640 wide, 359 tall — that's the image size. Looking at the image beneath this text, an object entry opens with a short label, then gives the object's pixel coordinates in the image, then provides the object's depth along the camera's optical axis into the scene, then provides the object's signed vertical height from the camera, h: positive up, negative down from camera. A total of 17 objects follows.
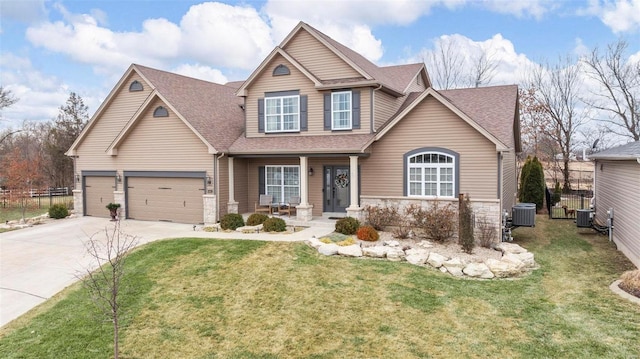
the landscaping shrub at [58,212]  20.64 -1.52
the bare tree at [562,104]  32.97 +5.24
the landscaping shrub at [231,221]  15.75 -1.60
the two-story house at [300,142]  15.24 +1.36
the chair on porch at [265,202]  18.47 -1.08
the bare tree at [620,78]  30.27 +6.60
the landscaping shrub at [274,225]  15.08 -1.69
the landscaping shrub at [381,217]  15.57 -1.50
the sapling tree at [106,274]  7.30 -2.42
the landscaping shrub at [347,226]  14.75 -1.71
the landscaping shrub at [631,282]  9.29 -2.45
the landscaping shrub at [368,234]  13.99 -1.90
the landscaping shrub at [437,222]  13.95 -1.55
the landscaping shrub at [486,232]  13.95 -1.90
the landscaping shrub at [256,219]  15.91 -1.54
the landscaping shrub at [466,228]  12.88 -1.62
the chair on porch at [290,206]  18.14 -1.27
